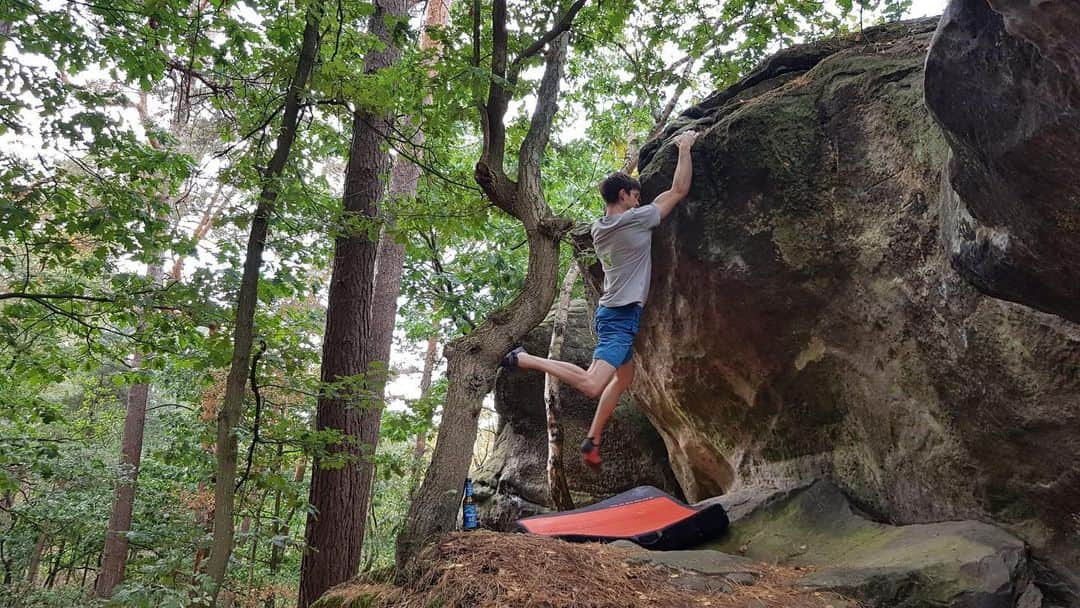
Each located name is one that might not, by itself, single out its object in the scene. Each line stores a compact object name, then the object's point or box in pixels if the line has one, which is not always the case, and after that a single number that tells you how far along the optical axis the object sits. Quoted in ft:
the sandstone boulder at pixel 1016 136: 6.10
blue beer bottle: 13.30
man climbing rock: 15.93
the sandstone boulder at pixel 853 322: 10.96
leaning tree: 11.41
